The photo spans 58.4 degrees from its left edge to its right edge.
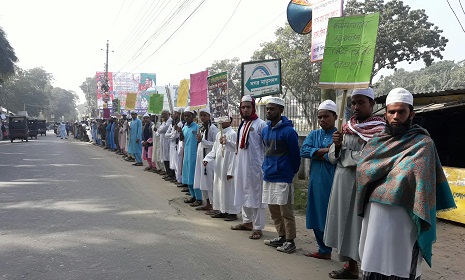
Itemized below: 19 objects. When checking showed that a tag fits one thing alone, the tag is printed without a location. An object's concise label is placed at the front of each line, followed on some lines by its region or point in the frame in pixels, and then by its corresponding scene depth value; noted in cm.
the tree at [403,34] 2311
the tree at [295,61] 2805
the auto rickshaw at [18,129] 3131
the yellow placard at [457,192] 670
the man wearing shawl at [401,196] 275
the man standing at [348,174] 370
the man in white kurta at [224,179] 631
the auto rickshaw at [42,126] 4898
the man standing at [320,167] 435
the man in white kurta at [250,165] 559
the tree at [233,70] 4559
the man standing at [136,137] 1495
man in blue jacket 479
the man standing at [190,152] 790
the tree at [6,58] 3192
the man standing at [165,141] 1157
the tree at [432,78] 4078
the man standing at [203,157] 721
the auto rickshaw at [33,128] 3734
